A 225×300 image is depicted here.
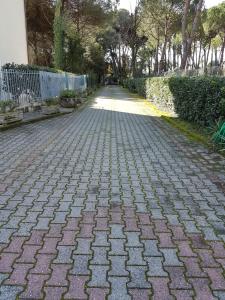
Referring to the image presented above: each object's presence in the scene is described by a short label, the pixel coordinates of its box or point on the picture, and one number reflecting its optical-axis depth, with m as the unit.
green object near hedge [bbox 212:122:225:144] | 5.65
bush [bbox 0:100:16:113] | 8.02
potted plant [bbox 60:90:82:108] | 11.98
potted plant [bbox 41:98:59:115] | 10.42
